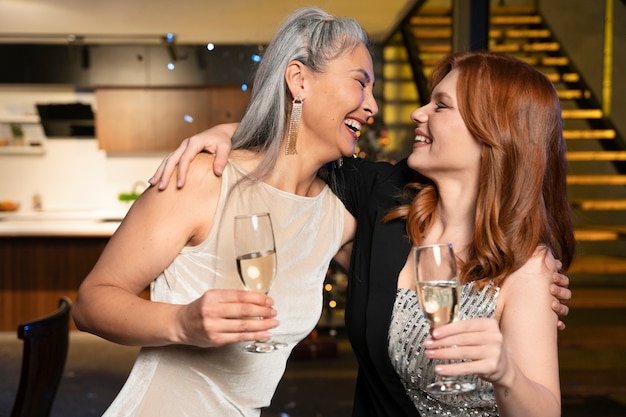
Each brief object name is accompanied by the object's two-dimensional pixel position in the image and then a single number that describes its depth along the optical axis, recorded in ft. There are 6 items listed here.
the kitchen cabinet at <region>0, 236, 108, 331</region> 24.85
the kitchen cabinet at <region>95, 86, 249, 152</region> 28.58
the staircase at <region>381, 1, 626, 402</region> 16.44
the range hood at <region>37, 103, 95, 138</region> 29.35
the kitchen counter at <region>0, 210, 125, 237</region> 24.48
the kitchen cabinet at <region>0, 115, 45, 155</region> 29.66
